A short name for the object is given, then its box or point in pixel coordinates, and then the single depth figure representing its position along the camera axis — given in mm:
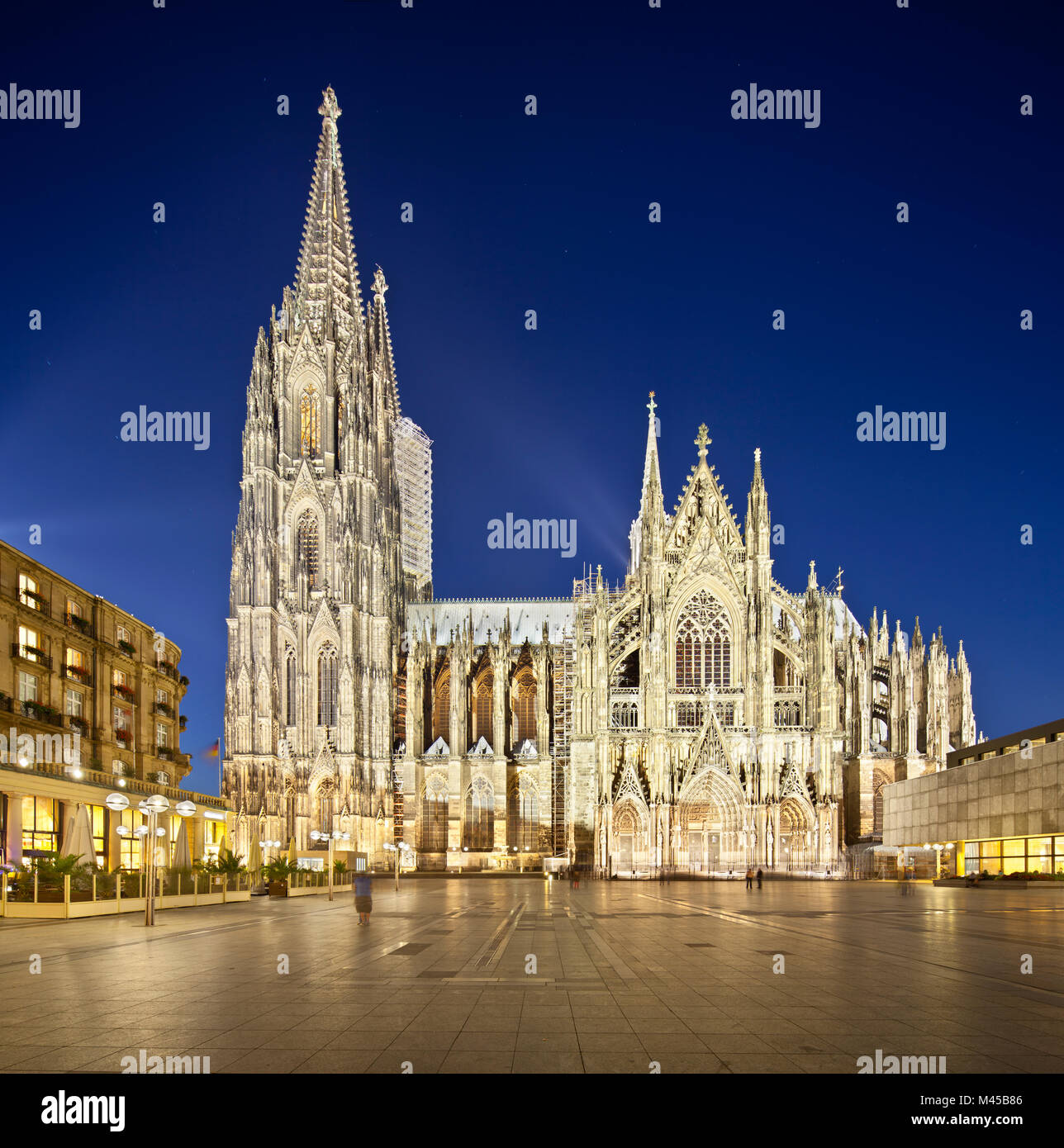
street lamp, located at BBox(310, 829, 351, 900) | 72938
